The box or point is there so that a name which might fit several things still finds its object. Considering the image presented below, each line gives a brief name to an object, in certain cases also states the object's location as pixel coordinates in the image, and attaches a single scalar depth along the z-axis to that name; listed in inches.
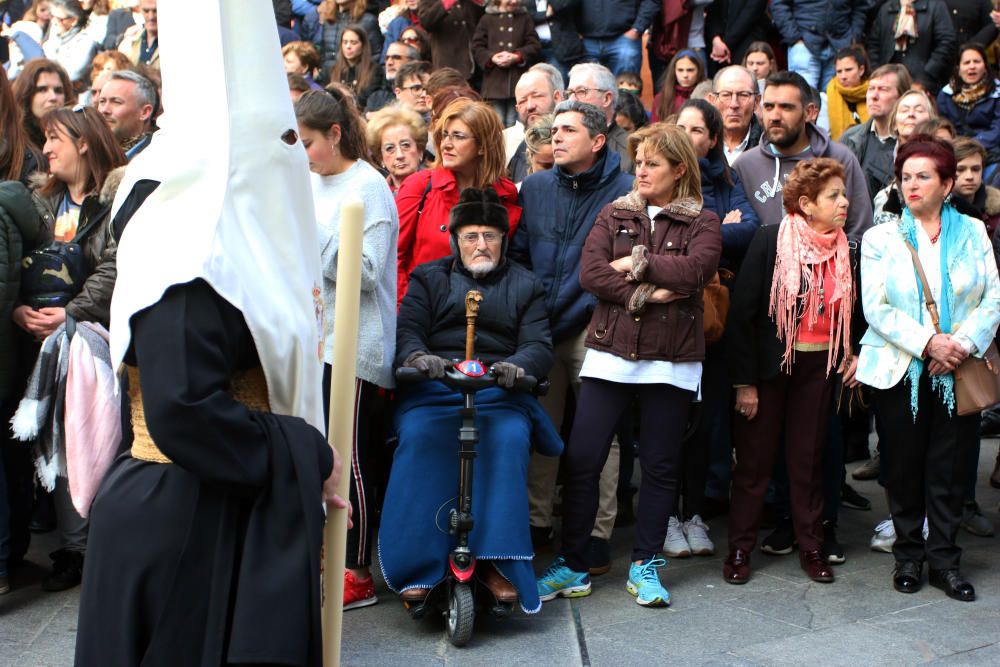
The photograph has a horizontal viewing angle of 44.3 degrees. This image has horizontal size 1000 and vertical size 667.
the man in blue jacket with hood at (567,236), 229.9
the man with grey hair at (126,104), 279.0
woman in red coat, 230.2
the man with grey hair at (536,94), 296.0
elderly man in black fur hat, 197.9
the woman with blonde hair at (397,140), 267.6
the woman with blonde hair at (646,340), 211.9
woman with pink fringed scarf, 224.2
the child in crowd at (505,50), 416.5
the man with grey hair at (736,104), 281.0
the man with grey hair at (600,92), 281.1
